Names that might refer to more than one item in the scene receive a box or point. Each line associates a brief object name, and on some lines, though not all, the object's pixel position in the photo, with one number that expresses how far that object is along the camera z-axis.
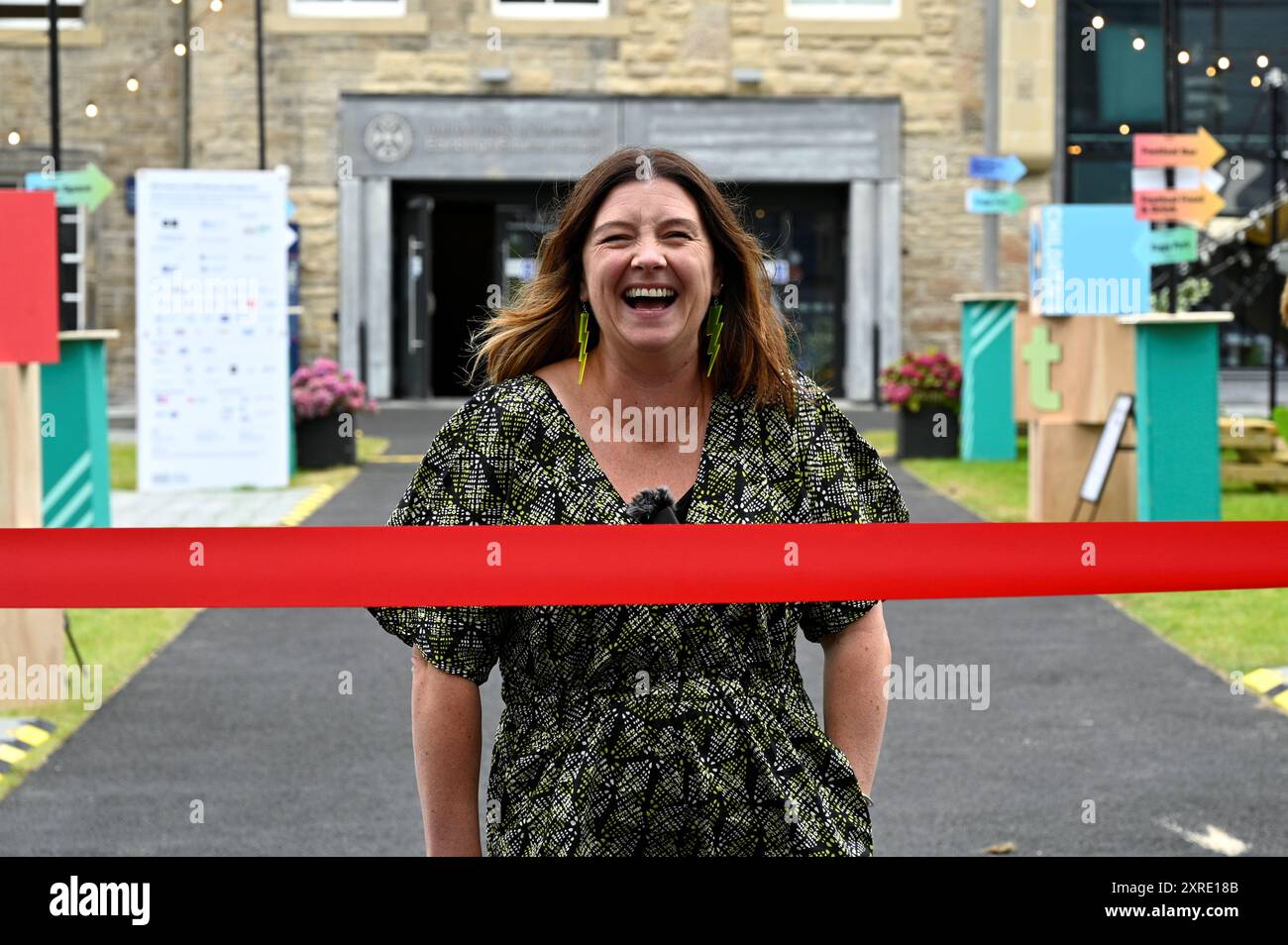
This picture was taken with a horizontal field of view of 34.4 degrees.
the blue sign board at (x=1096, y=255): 16.09
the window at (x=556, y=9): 28.22
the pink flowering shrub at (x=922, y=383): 19.09
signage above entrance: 27.95
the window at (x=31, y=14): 27.97
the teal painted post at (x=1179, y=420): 12.27
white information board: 16.48
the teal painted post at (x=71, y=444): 10.73
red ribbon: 2.76
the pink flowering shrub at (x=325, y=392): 18.31
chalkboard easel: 13.33
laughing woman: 2.65
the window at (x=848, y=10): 28.41
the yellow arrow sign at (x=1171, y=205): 12.55
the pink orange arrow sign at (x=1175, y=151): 12.59
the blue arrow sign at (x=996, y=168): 17.77
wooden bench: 16.25
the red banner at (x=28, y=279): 8.01
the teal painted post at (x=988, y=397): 19.09
